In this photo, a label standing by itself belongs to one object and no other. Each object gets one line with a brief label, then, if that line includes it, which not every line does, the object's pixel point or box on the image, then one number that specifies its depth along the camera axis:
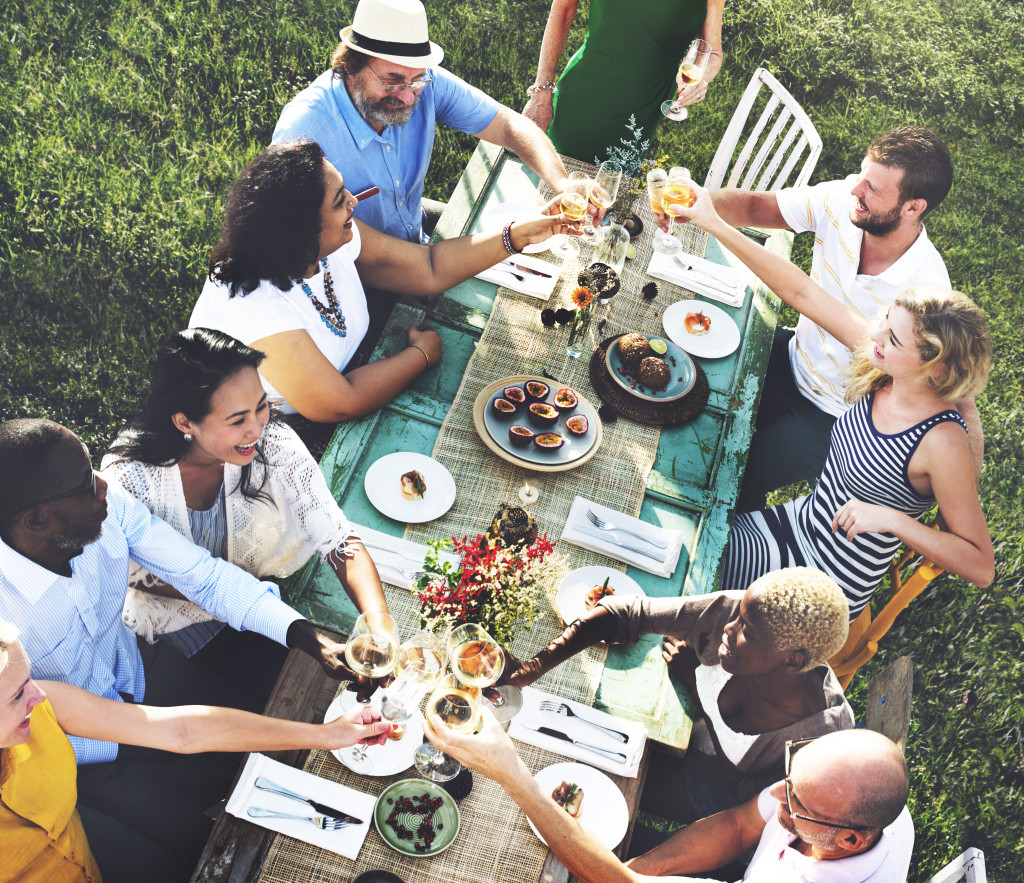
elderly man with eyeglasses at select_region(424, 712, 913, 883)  2.23
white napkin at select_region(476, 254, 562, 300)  3.75
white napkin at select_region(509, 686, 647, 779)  2.56
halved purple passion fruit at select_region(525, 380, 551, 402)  3.35
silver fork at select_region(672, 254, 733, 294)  3.98
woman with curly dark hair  3.07
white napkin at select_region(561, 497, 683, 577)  3.03
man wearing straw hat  3.50
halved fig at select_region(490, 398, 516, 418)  3.27
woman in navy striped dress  3.12
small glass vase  3.60
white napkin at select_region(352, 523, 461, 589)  2.86
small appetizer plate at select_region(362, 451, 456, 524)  3.00
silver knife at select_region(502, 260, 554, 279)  3.82
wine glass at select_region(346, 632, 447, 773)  2.33
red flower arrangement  2.40
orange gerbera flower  3.49
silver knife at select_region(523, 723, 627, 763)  2.57
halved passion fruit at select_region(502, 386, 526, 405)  3.33
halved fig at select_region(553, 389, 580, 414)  3.35
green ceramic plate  2.32
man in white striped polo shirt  3.58
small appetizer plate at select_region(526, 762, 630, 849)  2.44
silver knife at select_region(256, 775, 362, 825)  2.33
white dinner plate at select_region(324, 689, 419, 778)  2.43
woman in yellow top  2.13
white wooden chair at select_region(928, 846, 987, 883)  2.56
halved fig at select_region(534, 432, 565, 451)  3.19
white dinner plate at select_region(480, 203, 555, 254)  3.94
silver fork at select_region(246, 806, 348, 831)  2.29
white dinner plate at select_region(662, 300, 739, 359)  3.75
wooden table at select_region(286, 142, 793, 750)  2.79
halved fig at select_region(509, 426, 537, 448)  3.20
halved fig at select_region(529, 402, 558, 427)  3.27
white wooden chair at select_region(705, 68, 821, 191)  4.82
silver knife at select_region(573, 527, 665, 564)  3.04
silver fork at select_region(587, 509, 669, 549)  3.07
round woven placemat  3.45
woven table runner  2.31
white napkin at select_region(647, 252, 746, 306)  3.96
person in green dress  4.46
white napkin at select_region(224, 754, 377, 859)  2.28
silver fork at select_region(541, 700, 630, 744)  2.62
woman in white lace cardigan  2.66
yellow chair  3.38
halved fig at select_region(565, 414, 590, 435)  3.28
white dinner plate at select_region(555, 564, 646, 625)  2.86
